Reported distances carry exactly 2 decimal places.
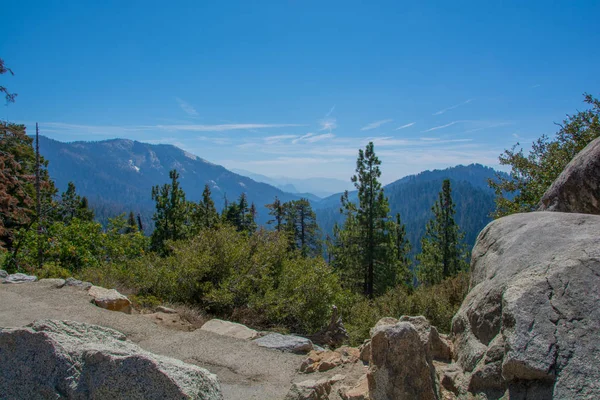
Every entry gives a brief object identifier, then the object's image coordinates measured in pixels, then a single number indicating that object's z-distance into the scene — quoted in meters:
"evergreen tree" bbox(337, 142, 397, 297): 27.69
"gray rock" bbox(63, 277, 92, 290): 9.81
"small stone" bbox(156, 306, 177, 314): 8.92
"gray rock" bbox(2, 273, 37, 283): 10.55
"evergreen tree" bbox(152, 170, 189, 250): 34.03
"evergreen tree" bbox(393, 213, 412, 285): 37.55
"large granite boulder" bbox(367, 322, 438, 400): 3.96
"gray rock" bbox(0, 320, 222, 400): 2.96
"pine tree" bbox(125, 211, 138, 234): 60.58
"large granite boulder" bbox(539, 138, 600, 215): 6.16
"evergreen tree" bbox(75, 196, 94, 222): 39.52
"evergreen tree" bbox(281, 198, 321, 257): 43.78
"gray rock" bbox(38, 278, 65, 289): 9.96
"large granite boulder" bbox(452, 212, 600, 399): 3.15
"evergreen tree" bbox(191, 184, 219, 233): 40.59
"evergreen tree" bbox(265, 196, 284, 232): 43.16
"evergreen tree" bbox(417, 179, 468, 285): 36.28
